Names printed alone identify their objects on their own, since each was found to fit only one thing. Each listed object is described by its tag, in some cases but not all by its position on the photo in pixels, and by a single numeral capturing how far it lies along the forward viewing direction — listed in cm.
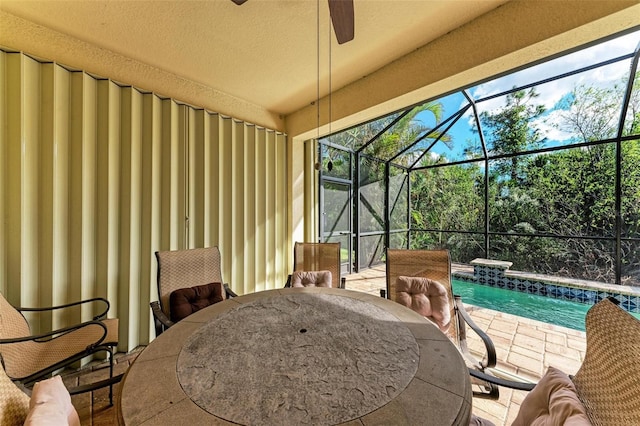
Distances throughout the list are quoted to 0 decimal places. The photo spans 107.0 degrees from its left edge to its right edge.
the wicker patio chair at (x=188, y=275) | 207
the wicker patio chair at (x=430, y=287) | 186
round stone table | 70
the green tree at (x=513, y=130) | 460
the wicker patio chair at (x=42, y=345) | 144
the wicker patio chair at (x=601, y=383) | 68
